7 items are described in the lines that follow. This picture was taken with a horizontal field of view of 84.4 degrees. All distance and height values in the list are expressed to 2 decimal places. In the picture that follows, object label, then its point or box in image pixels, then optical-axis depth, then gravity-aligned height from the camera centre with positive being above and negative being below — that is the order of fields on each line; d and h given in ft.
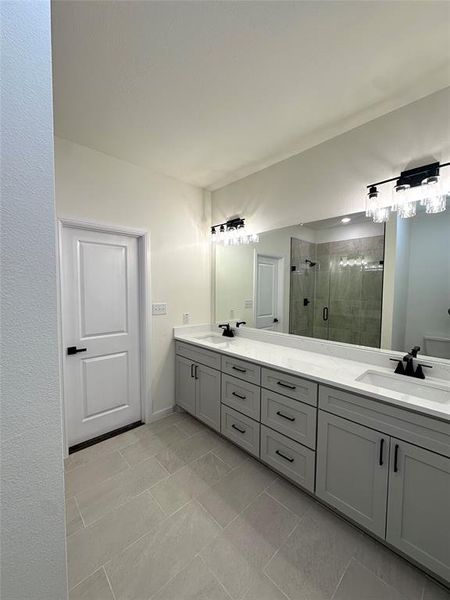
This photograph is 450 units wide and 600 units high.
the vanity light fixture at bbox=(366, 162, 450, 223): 5.04 +2.02
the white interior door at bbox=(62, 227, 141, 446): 7.09 -1.43
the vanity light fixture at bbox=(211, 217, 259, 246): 8.65 +1.91
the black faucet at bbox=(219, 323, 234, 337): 9.20 -1.64
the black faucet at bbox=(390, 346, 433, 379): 5.10 -1.68
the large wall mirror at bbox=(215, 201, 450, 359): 5.32 +0.15
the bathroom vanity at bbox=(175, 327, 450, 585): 3.86 -2.85
